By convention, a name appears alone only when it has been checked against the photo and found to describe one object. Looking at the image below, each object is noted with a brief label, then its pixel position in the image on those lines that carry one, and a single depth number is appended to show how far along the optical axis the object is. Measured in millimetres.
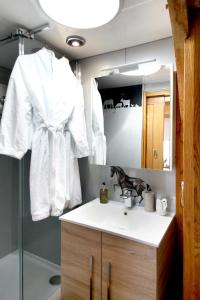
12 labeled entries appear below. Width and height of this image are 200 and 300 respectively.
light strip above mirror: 1497
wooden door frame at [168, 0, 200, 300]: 573
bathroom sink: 1142
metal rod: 1329
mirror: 1435
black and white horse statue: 1578
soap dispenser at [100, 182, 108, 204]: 1669
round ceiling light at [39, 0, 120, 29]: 1007
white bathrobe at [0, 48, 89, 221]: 1309
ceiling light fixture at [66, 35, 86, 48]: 1443
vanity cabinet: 1085
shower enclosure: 1471
